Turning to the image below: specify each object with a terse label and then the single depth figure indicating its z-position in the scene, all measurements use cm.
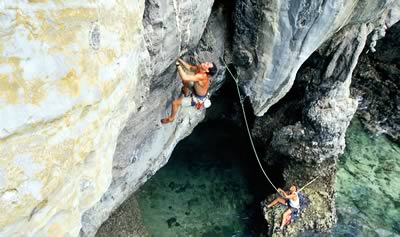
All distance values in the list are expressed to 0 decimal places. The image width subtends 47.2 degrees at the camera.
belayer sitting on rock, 1080
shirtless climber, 780
